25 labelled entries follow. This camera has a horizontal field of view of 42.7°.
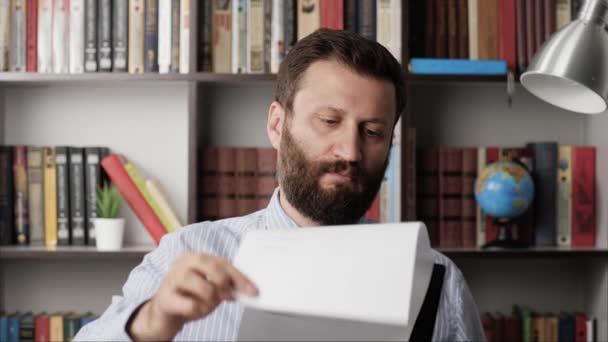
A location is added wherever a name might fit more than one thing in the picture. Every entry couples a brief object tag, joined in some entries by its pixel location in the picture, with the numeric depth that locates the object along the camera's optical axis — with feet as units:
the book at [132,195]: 7.87
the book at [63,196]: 7.85
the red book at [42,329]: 7.82
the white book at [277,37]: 7.63
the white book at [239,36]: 7.67
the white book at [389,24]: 7.58
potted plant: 7.69
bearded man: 3.64
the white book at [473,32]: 7.70
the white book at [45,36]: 7.68
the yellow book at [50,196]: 7.88
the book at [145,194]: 7.90
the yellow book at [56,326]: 7.82
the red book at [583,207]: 7.92
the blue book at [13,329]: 7.79
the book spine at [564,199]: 7.94
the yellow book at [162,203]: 7.89
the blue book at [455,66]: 7.57
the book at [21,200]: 7.90
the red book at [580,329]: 7.97
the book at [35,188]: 7.90
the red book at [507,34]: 7.71
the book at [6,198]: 7.86
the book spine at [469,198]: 7.85
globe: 7.48
